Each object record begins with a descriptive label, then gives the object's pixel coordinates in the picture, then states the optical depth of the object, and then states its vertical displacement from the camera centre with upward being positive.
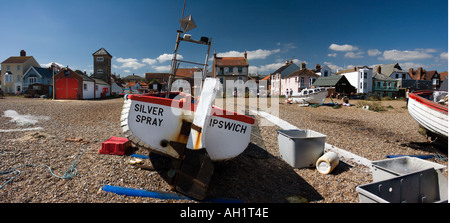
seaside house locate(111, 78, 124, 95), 55.50 +3.75
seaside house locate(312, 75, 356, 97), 40.28 +3.33
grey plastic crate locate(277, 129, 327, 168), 5.79 -1.26
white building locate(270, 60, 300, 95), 54.75 +7.73
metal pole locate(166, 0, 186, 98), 5.70 +1.08
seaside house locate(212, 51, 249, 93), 50.59 +7.58
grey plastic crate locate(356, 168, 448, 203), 3.58 -1.50
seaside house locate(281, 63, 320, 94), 46.03 +5.09
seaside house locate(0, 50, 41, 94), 46.03 +6.64
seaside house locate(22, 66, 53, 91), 44.09 +5.25
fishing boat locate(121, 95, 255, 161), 4.41 -0.46
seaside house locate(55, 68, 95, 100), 29.39 +2.56
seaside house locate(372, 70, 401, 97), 49.28 +3.90
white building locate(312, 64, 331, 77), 51.04 +7.49
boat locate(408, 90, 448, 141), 6.68 -0.39
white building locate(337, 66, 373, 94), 46.91 +5.16
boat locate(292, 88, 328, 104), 23.20 +0.76
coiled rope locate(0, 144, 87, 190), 4.58 -1.51
